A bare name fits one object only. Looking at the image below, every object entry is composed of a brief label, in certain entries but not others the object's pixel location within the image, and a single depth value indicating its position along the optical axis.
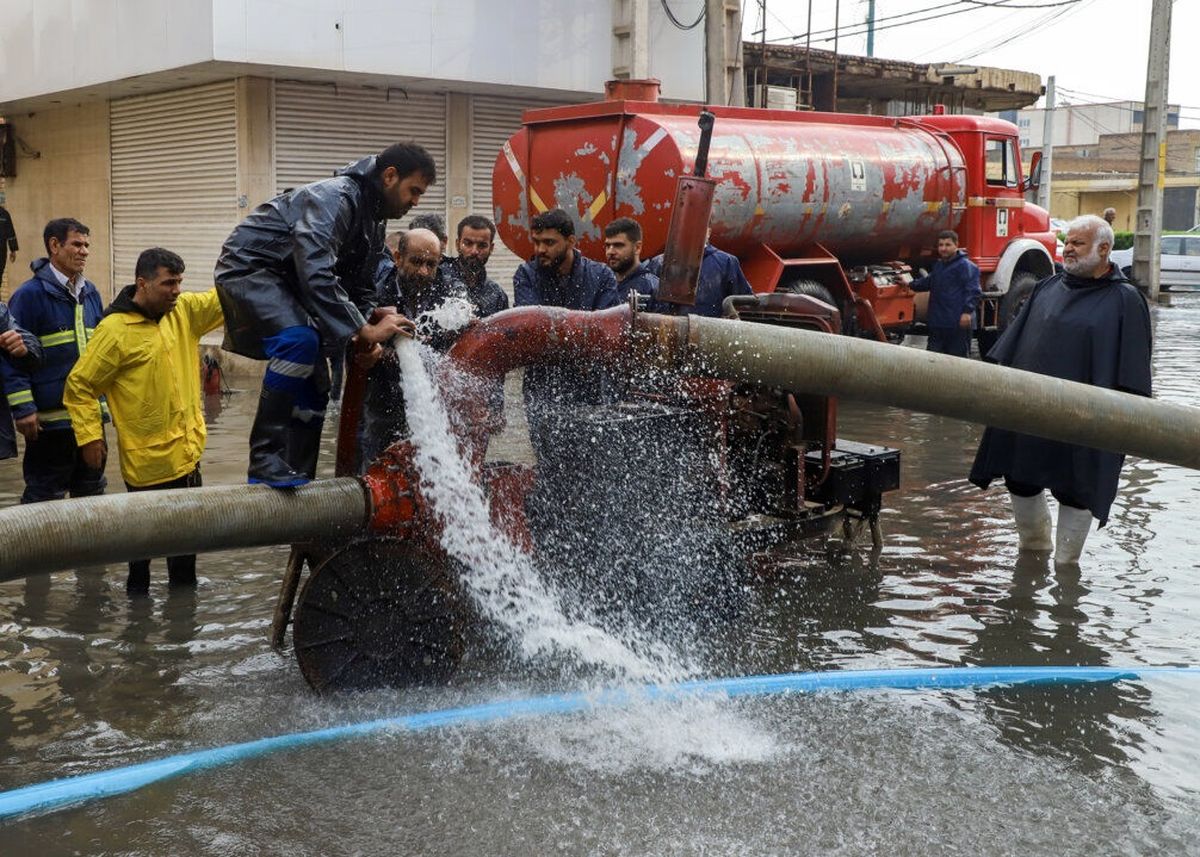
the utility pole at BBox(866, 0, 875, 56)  34.90
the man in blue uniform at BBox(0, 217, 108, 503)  6.23
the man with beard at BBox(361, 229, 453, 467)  5.16
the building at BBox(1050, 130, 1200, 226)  50.22
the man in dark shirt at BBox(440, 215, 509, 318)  6.84
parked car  30.05
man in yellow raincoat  5.63
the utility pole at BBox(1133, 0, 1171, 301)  22.98
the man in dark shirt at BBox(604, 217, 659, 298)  6.86
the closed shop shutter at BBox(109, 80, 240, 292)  15.25
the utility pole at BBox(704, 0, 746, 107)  15.00
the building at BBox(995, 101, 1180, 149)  71.06
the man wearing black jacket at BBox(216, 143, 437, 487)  4.46
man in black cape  6.20
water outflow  4.57
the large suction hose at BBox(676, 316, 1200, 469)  4.38
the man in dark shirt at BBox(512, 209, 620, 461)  6.49
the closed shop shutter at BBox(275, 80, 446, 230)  15.05
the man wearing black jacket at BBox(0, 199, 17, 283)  11.01
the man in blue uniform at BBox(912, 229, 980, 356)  12.81
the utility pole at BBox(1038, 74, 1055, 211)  33.97
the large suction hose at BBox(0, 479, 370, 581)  3.67
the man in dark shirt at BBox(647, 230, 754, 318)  7.79
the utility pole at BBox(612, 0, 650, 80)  16.53
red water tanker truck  11.10
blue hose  3.80
